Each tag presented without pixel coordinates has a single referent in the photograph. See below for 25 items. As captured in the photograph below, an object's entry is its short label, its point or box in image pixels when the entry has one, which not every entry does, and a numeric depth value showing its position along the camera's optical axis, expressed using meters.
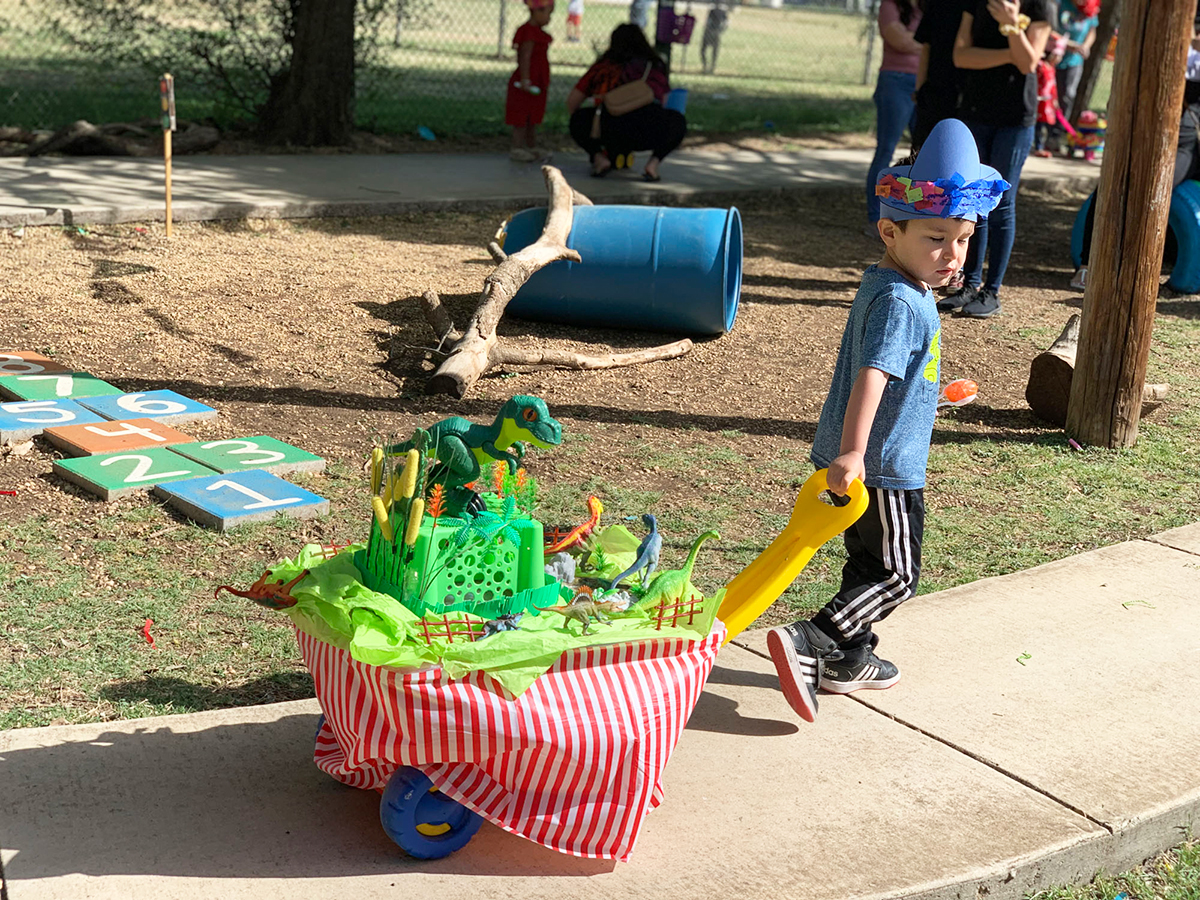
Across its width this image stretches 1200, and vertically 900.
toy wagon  2.47
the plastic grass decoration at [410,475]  2.59
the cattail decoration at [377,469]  2.77
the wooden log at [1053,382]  6.00
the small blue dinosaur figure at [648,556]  2.80
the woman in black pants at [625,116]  11.05
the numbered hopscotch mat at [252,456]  4.91
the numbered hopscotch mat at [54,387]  5.57
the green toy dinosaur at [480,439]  2.74
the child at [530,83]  11.38
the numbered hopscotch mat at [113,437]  4.95
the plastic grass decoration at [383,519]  2.62
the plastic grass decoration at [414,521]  2.55
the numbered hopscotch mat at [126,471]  4.56
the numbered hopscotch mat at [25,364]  5.91
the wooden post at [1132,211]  5.52
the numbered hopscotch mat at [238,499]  4.38
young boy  3.11
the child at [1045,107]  12.18
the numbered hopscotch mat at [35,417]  5.08
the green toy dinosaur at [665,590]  2.72
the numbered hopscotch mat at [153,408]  5.41
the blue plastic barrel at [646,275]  7.10
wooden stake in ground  7.89
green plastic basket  2.65
